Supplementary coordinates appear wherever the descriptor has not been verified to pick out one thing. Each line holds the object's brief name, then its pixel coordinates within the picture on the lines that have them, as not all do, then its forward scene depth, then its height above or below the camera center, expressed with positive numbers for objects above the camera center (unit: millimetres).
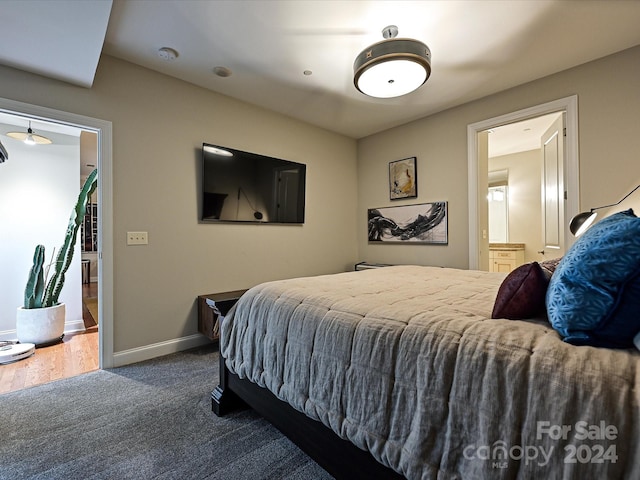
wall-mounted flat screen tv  2998 +598
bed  692 -397
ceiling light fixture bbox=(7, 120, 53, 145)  3123 +1128
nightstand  2736 -715
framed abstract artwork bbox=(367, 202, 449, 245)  3609 +217
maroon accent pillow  1019 -197
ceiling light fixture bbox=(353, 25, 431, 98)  1889 +1159
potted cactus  3055 -555
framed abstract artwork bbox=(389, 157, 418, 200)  3855 +813
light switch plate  2564 +31
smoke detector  2352 +1516
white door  2822 +494
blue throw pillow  748 -140
